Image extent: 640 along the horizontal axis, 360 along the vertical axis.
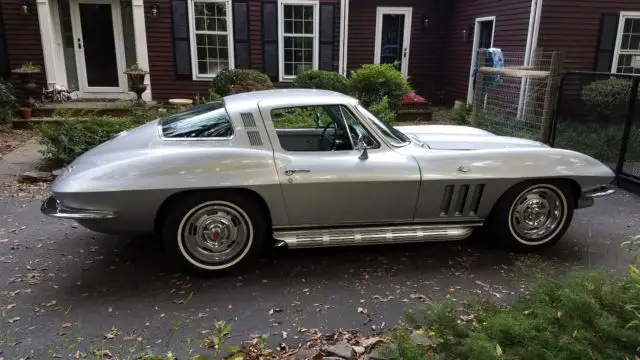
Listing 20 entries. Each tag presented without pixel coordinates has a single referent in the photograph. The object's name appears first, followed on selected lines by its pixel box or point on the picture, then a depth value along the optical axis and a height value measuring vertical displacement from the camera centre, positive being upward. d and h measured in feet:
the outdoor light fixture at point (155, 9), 38.68 +3.45
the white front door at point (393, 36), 45.27 +1.96
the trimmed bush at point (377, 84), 34.30 -1.90
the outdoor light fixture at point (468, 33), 44.11 +2.22
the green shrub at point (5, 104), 32.71 -3.53
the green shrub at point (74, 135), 22.52 -3.80
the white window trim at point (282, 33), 40.45 +1.81
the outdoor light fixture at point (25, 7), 37.27 +3.32
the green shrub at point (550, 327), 7.75 -4.51
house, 36.37 +1.56
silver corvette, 11.67 -3.20
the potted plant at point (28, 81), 35.18 -2.15
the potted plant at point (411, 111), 38.75 -4.24
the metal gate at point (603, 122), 21.17 -3.57
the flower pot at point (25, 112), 34.32 -4.18
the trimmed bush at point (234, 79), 36.63 -1.79
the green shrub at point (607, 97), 30.01 -2.33
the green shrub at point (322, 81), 36.50 -1.85
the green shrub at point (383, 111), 29.35 -3.25
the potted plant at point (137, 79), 36.24 -1.91
